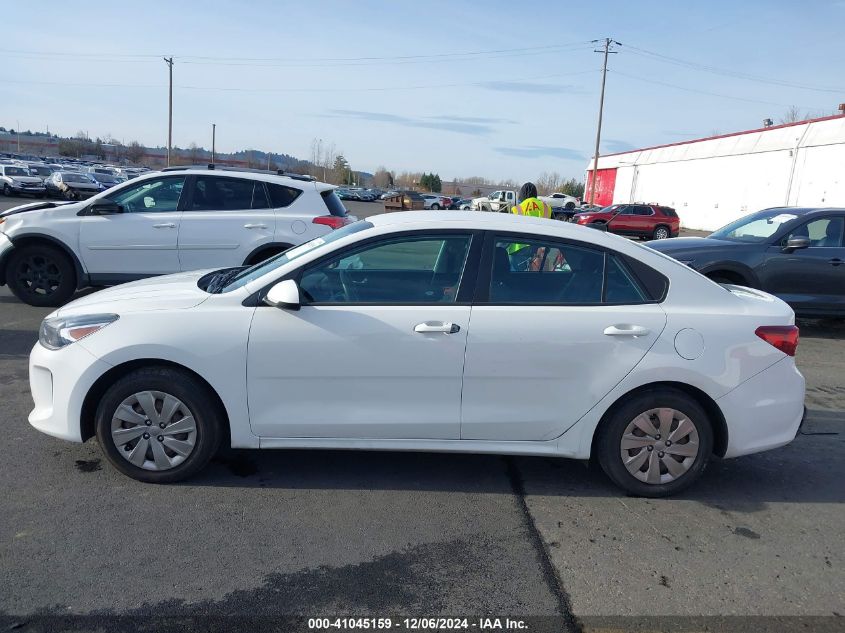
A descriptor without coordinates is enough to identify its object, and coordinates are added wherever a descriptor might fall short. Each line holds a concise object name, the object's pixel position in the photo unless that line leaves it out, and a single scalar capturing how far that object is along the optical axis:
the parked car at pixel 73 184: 33.66
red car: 31.64
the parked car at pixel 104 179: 38.93
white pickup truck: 38.66
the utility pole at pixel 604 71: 50.06
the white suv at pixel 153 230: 8.49
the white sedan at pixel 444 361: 3.93
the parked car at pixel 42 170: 40.98
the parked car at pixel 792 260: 8.92
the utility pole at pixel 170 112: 56.94
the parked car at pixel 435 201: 56.69
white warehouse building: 30.97
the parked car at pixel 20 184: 34.94
